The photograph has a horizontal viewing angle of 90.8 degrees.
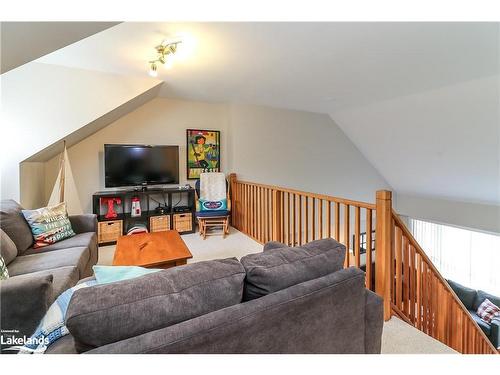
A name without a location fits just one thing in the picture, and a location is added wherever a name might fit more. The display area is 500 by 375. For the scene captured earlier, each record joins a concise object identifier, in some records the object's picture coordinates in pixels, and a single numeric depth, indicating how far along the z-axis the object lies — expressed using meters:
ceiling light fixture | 2.38
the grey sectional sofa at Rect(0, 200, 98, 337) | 1.14
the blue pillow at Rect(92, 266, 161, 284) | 1.02
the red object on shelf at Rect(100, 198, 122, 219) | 3.69
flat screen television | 3.73
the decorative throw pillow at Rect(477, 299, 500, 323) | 4.58
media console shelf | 3.63
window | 5.94
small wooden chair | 3.93
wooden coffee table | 2.10
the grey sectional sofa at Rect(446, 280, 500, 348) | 4.35
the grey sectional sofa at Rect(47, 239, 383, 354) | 0.71
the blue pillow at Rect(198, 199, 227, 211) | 4.09
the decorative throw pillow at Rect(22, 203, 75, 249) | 2.32
